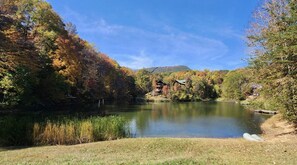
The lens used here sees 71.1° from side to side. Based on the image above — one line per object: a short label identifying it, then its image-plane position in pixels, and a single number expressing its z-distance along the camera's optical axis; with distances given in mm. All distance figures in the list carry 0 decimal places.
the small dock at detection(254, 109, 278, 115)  27377
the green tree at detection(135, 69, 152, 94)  60483
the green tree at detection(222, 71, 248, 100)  51388
